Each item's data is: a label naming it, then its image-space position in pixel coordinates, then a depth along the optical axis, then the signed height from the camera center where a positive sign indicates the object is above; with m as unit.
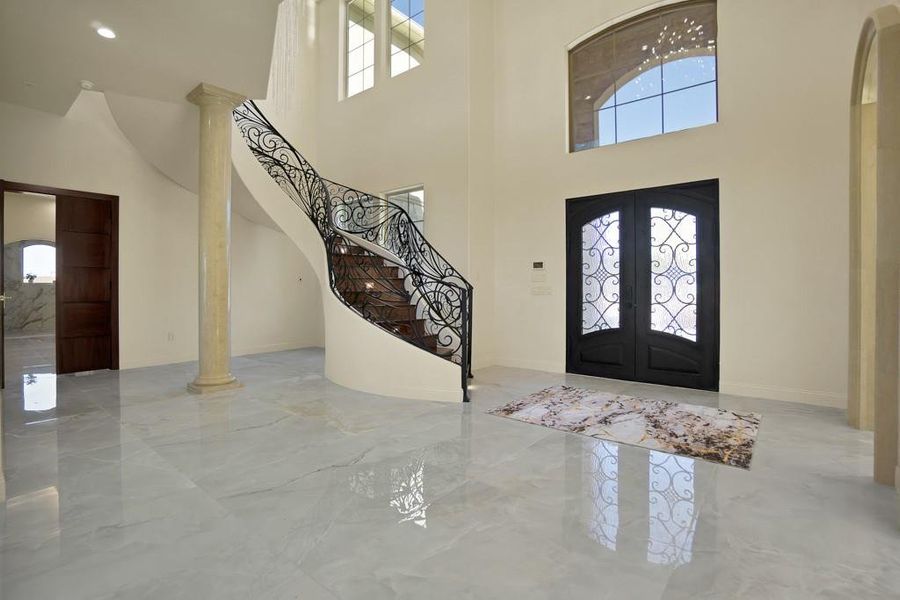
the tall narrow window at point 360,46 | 8.36 +4.80
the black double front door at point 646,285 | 5.16 +0.14
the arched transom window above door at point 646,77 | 5.30 +2.79
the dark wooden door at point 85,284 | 5.98 +0.19
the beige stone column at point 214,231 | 4.88 +0.74
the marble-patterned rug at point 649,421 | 3.27 -1.09
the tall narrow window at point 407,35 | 7.36 +4.41
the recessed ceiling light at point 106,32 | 3.68 +2.21
